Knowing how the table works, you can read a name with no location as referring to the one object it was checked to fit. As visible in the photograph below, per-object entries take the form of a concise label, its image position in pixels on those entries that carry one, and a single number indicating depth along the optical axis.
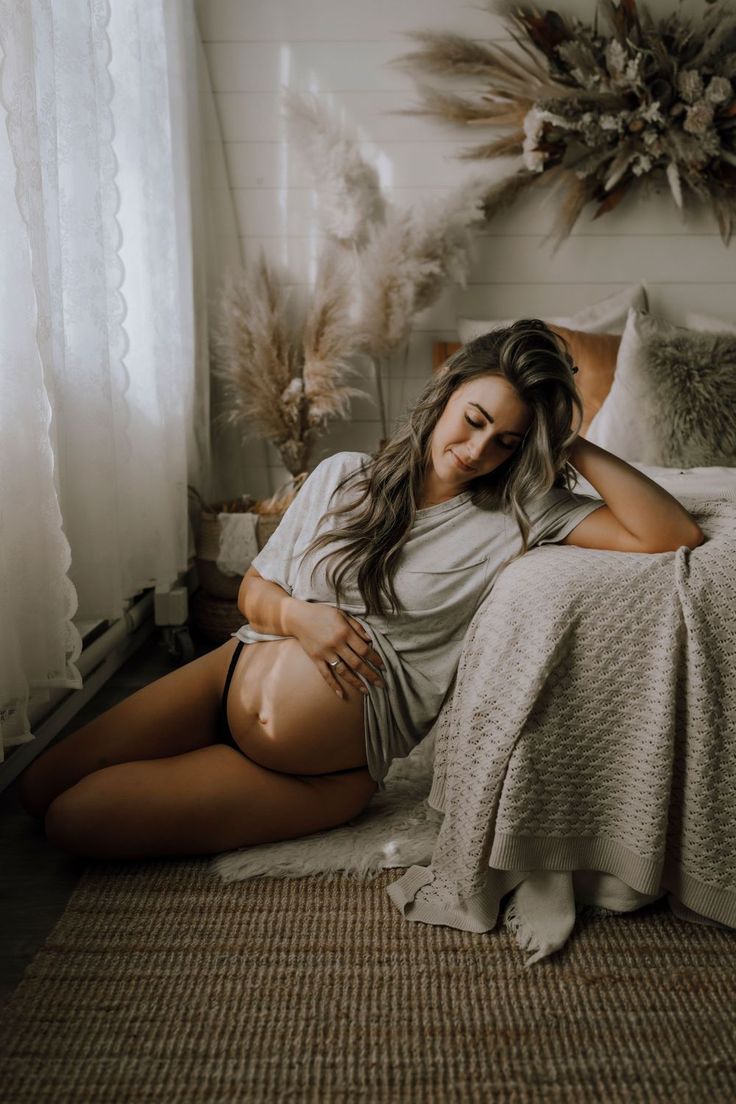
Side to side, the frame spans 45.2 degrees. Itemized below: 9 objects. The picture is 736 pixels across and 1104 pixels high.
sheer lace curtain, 1.46
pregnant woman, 1.49
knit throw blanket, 1.34
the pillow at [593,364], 2.69
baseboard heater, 2.00
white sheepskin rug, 1.57
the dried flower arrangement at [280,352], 2.95
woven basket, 2.81
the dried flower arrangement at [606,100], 2.91
